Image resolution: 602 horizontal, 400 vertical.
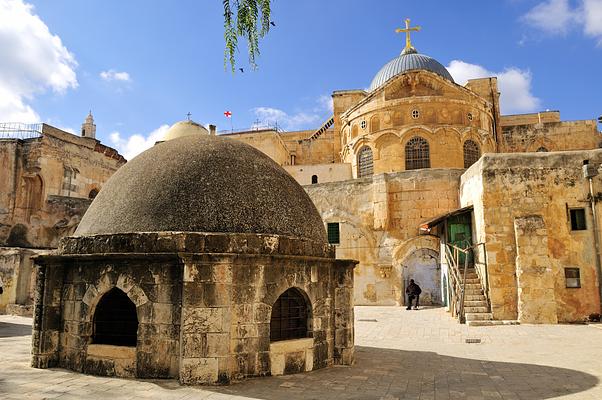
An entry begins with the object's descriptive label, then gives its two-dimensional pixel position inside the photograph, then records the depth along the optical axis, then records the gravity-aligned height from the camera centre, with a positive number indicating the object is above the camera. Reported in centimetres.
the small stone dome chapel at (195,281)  649 -16
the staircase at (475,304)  1380 -108
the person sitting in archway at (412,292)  1776 -84
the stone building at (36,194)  2581 +456
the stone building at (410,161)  1680 +627
